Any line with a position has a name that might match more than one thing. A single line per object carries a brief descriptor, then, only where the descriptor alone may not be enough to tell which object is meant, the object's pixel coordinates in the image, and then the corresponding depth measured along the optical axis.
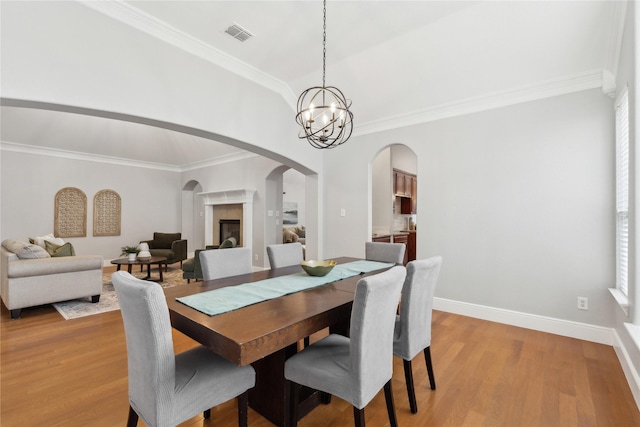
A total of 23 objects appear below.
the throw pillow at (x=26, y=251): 3.71
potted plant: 5.18
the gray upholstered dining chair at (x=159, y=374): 1.22
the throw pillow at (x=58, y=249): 4.39
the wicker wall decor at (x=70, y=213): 6.49
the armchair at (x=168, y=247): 6.30
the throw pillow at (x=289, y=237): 8.50
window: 2.51
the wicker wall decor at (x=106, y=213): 7.02
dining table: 1.23
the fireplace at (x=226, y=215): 6.52
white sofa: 3.47
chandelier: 4.19
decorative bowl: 2.26
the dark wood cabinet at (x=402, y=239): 5.86
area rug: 3.69
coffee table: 5.05
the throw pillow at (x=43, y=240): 4.63
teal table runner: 1.59
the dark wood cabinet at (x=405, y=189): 6.43
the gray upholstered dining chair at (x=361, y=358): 1.37
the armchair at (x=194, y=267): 4.72
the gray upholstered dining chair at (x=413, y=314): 1.83
